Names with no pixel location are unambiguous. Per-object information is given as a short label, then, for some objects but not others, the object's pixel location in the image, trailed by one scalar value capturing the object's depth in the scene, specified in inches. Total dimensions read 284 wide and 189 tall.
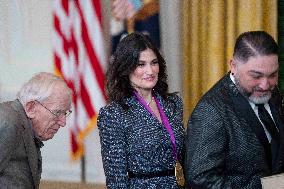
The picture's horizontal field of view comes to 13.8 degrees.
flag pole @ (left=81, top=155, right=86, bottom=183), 401.7
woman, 225.2
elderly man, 181.4
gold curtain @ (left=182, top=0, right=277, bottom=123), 332.5
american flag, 376.4
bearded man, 173.3
